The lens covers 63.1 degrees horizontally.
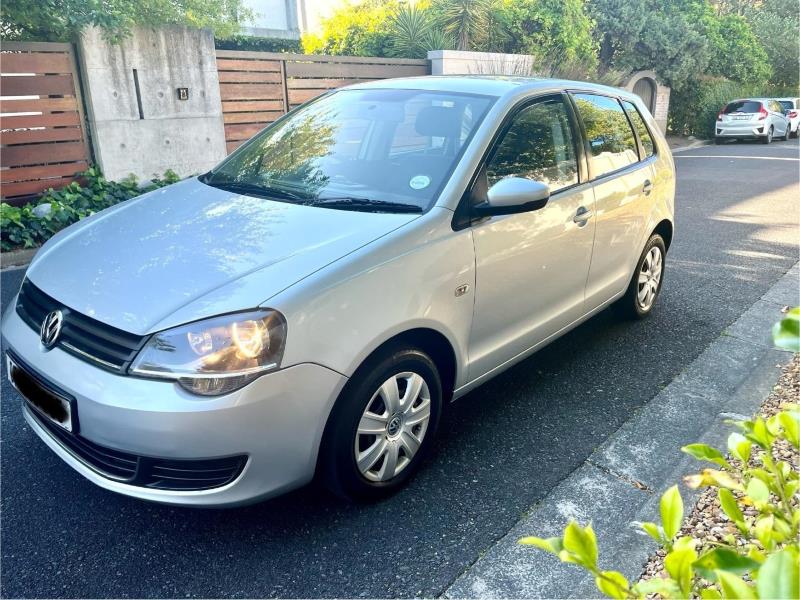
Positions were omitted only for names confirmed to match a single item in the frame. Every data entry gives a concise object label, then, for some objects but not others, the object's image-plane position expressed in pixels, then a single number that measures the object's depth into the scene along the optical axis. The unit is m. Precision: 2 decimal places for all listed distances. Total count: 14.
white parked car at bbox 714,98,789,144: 20.28
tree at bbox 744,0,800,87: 28.12
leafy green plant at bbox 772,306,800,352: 1.02
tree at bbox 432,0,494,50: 14.05
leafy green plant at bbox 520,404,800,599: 0.87
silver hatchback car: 2.21
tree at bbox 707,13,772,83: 22.38
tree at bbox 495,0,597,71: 14.89
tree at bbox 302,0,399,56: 14.03
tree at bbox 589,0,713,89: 19.22
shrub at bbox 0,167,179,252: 6.63
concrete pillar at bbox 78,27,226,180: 8.11
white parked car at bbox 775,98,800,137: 23.00
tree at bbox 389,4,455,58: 13.53
